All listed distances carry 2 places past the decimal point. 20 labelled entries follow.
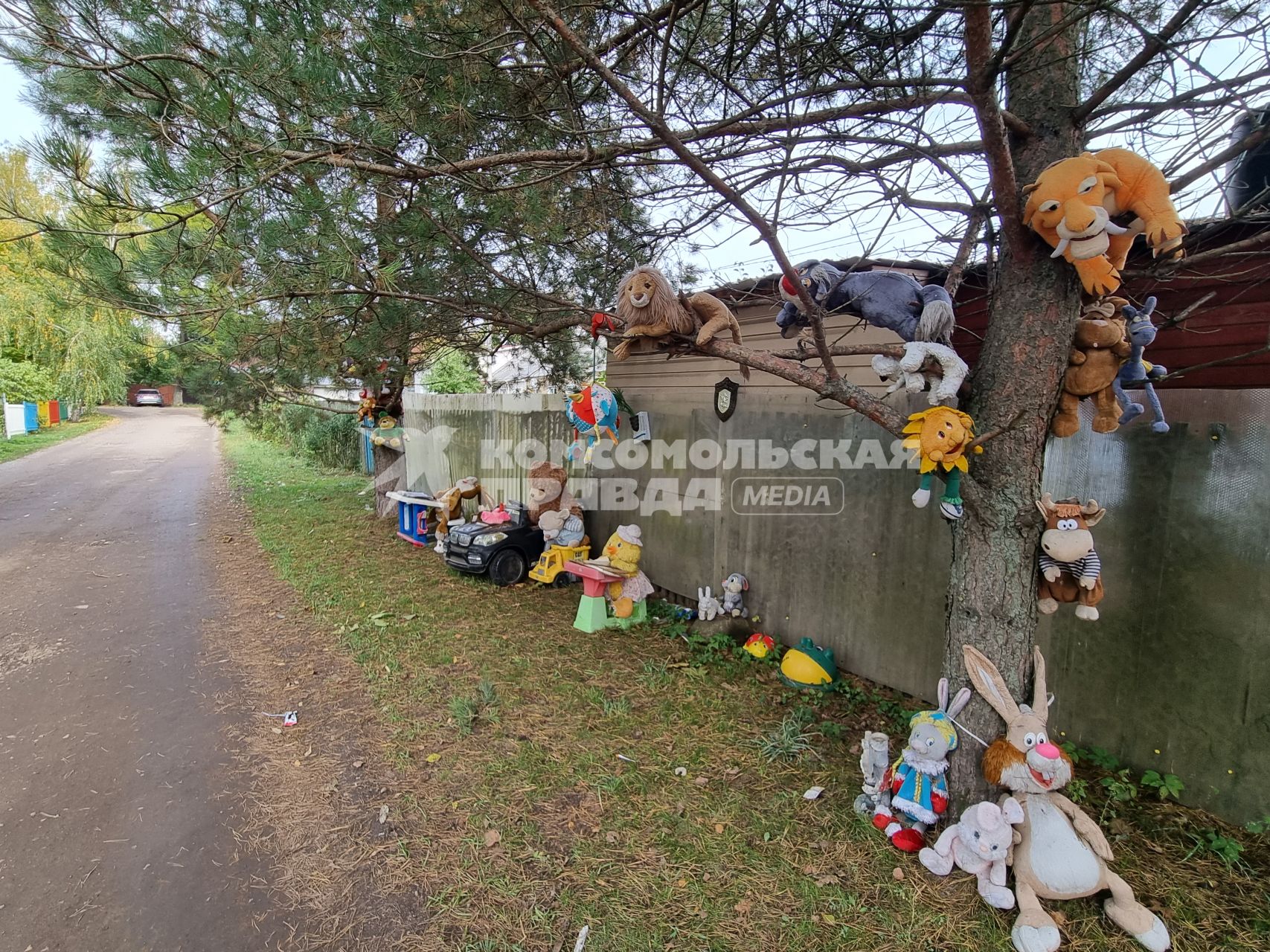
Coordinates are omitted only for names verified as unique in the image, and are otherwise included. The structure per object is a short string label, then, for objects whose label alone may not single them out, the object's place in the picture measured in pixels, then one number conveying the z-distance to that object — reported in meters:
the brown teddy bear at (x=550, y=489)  5.93
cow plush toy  2.27
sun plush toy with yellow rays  2.17
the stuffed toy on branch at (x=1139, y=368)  2.23
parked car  35.62
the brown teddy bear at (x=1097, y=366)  2.23
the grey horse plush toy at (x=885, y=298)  2.33
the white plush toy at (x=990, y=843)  2.18
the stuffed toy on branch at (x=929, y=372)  2.25
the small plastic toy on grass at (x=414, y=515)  7.62
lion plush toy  2.85
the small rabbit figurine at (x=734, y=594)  4.86
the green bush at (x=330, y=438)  14.73
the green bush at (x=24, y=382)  18.95
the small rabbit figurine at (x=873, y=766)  2.70
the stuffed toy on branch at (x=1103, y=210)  1.86
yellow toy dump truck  6.01
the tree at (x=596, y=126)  2.27
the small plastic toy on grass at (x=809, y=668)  3.98
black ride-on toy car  6.04
